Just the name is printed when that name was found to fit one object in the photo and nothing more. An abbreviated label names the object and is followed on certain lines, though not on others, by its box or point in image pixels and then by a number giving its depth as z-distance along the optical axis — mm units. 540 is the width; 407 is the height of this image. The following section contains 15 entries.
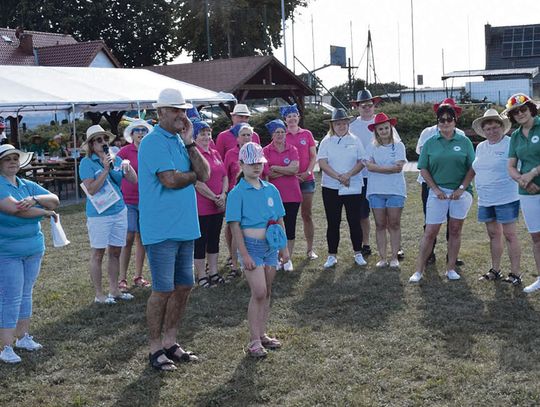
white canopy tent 15836
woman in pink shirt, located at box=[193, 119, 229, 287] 7484
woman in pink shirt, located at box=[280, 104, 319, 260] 8562
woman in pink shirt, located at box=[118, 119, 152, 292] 7527
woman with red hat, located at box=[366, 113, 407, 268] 8055
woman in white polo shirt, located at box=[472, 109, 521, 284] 7141
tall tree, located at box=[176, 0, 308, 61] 42406
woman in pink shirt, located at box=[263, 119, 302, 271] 8016
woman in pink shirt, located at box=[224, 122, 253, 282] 8016
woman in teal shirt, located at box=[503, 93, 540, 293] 6547
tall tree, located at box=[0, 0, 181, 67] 44844
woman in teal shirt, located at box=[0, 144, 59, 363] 5387
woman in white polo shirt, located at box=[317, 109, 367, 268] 8242
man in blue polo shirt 4906
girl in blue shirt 5324
